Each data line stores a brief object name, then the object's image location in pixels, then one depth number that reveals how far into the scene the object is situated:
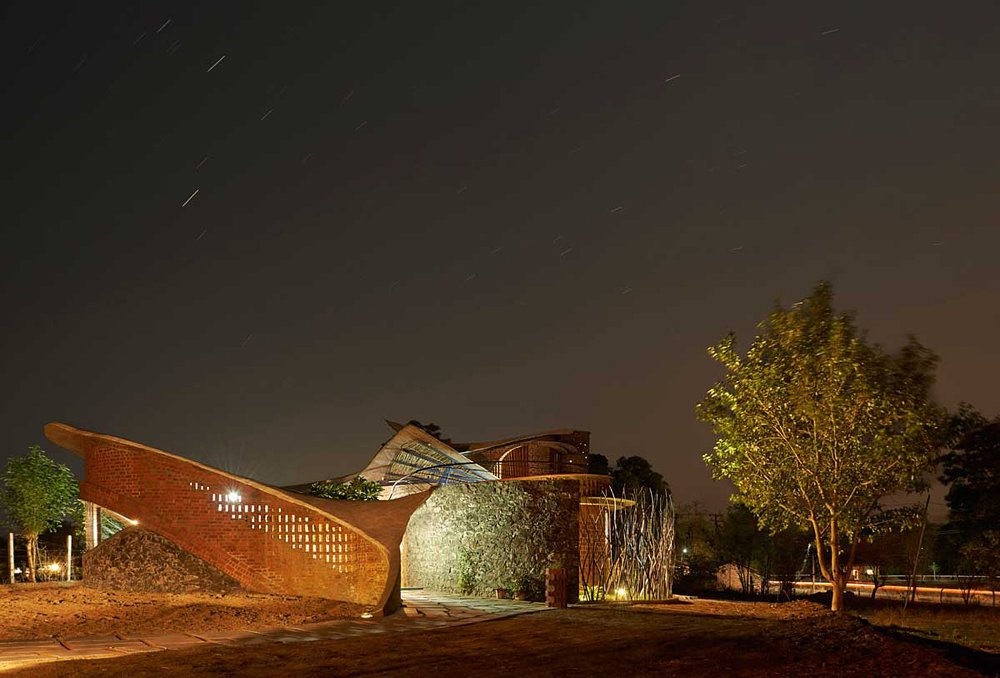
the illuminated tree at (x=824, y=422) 12.23
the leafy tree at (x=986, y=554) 17.84
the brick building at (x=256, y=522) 14.12
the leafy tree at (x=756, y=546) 26.31
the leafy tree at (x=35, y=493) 23.09
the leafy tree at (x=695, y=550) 23.23
